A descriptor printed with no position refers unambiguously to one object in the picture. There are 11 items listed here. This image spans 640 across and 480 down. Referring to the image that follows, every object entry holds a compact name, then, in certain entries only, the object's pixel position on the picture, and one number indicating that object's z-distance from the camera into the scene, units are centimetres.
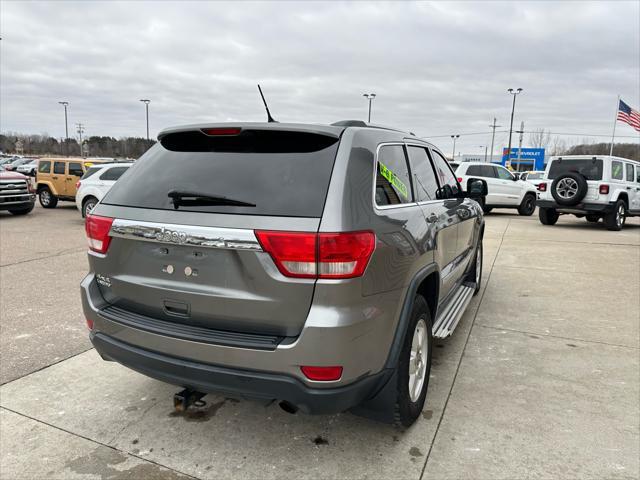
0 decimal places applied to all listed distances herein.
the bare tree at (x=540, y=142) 10619
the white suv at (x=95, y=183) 1213
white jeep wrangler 1208
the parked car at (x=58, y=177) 1538
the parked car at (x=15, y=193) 1330
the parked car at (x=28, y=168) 3770
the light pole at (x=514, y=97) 4681
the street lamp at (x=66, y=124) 7191
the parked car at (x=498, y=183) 1619
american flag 2601
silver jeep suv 212
